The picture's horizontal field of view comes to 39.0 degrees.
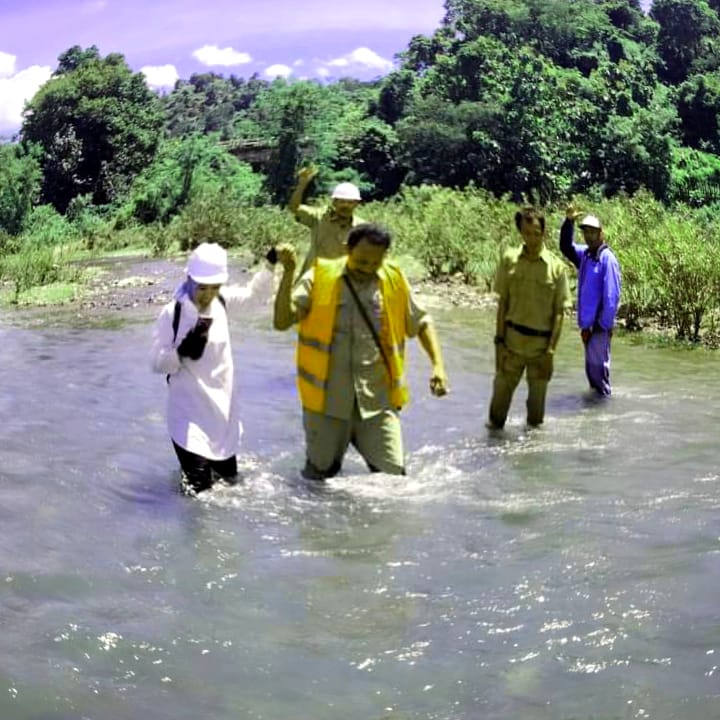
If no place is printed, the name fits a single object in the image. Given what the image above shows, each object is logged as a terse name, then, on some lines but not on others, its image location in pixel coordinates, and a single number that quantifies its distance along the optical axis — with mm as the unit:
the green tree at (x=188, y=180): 38000
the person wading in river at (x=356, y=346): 5605
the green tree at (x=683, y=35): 57031
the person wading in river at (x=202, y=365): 5324
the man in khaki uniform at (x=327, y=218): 7527
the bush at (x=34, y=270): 19828
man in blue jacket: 8477
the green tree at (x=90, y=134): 46344
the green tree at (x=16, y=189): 37906
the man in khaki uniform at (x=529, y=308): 7371
